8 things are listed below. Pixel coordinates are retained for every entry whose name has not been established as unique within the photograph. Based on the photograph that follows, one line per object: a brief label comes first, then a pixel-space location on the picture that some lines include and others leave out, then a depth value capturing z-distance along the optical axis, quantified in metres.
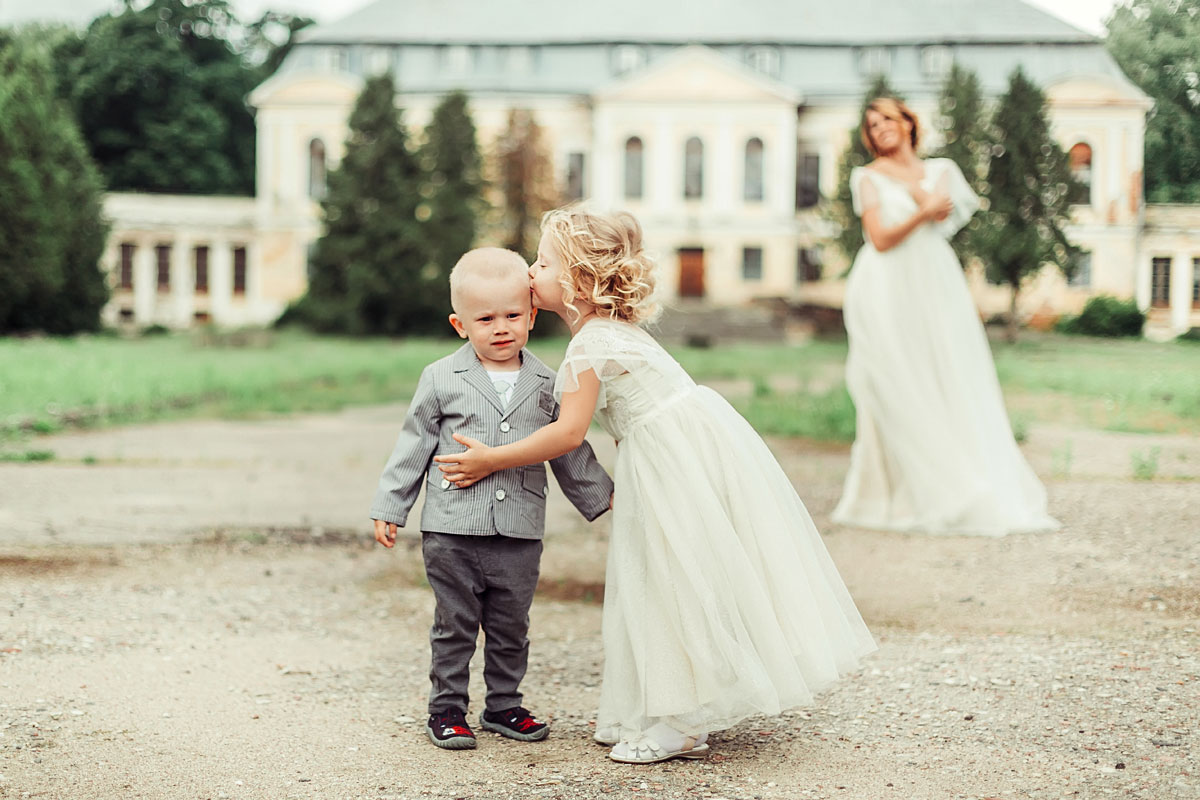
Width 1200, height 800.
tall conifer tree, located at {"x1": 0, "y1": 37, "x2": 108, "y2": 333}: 22.55
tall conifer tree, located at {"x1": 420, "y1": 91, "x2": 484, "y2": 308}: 33.72
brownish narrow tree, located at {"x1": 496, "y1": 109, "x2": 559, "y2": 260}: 36.62
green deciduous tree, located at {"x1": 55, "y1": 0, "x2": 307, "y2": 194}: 25.50
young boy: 3.30
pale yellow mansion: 40.66
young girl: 3.18
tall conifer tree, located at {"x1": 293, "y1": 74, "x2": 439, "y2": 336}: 33.19
